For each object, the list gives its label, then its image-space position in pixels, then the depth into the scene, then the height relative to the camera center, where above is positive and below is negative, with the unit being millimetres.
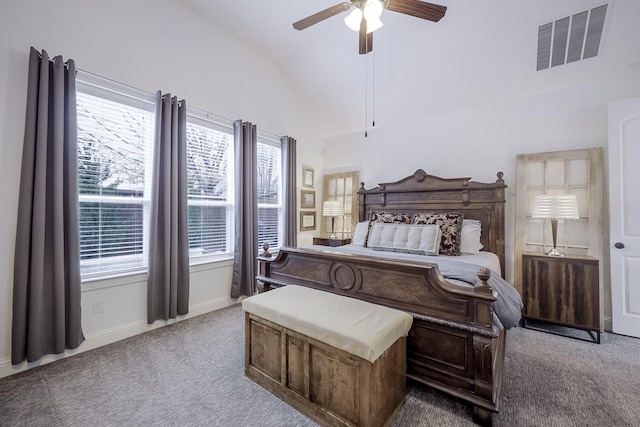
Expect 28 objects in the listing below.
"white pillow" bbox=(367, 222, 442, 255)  2849 -258
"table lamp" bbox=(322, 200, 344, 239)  4387 +97
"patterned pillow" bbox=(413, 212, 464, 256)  2969 -140
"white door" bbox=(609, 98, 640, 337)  2586 +13
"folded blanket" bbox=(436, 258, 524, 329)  1740 -523
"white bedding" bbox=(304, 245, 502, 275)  2498 -435
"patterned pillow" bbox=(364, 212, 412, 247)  3539 -56
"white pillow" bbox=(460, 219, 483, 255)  3062 -289
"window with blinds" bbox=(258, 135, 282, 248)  4016 +346
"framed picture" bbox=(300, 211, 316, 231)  4594 -90
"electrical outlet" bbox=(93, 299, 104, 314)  2416 -811
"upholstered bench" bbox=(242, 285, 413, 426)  1381 -809
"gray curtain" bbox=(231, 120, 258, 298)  3484 +52
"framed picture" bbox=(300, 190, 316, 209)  4580 +275
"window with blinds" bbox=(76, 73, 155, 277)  2395 +392
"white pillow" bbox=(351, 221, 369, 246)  3606 -258
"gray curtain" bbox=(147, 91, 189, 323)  2697 -8
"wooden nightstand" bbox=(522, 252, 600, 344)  2559 -752
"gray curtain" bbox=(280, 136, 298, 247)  4219 +456
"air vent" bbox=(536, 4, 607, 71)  2490 +1741
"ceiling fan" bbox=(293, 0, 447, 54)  1955 +1525
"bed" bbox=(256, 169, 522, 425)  1541 -595
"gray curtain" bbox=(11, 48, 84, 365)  2002 -58
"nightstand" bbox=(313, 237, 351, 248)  4152 -421
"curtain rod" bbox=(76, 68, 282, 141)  2354 +1220
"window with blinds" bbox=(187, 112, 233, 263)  3182 +353
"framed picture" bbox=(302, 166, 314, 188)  4623 +668
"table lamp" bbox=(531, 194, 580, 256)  2666 +63
